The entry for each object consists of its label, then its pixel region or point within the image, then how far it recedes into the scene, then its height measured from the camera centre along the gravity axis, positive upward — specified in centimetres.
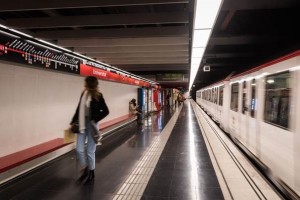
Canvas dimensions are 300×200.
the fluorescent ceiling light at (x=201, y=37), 461 +100
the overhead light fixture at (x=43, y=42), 437 +103
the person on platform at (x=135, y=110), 1235 -81
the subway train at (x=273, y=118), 360 -40
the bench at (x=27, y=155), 425 -110
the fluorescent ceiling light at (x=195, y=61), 801 +95
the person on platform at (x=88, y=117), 418 -39
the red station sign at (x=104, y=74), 731 +54
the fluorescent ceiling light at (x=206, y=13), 321 +102
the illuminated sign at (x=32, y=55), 418 +64
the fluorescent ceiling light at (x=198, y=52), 636 +98
